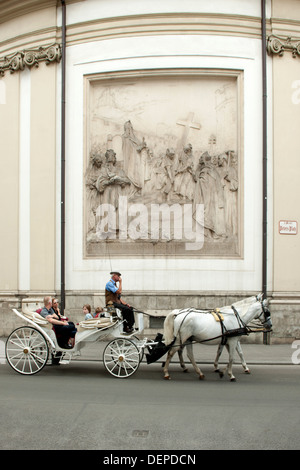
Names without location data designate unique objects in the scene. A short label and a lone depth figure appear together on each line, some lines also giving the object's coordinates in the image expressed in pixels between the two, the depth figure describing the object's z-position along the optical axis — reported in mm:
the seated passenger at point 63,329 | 10477
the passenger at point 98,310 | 14277
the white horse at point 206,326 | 10180
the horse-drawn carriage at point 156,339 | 10133
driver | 10516
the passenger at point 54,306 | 11219
